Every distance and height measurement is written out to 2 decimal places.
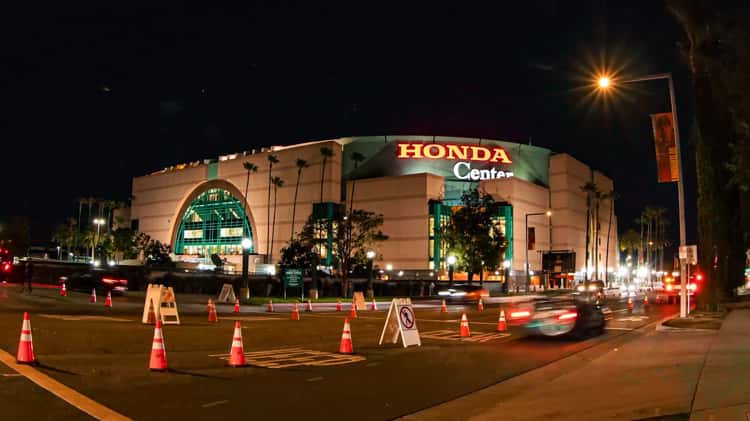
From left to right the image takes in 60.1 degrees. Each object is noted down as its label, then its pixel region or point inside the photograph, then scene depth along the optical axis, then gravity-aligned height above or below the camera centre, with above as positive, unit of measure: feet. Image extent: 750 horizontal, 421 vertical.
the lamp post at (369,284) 152.24 -2.83
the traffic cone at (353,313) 91.48 -5.89
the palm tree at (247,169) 351.46 +55.66
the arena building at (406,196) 300.20 +39.79
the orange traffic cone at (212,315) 73.91 -5.22
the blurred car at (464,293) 143.43 -4.34
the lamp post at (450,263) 203.82 +3.35
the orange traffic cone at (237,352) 38.55 -4.92
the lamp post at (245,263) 124.77 +1.28
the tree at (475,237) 208.64 +11.99
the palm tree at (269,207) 345.72 +34.42
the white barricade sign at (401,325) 52.03 -4.27
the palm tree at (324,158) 322.34 +56.97
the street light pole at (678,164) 71.87 +13.59
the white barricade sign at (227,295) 116.67 -4.57
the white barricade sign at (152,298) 65.98 -3.00
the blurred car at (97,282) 121.90 -2.90
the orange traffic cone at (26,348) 35.32 -4.49
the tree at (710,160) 71.67 +16.35
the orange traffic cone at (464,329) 61.82 -5.28
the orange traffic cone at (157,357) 35.35 -4.82
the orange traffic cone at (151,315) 67.77 -4.89
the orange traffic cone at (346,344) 47.31 -5.27
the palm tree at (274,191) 339.16 +43.06
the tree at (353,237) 182.52 +10.48
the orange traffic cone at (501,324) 69.72 -5.37
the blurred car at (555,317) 59.93 -3.90
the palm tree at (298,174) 329.93 +50.29
